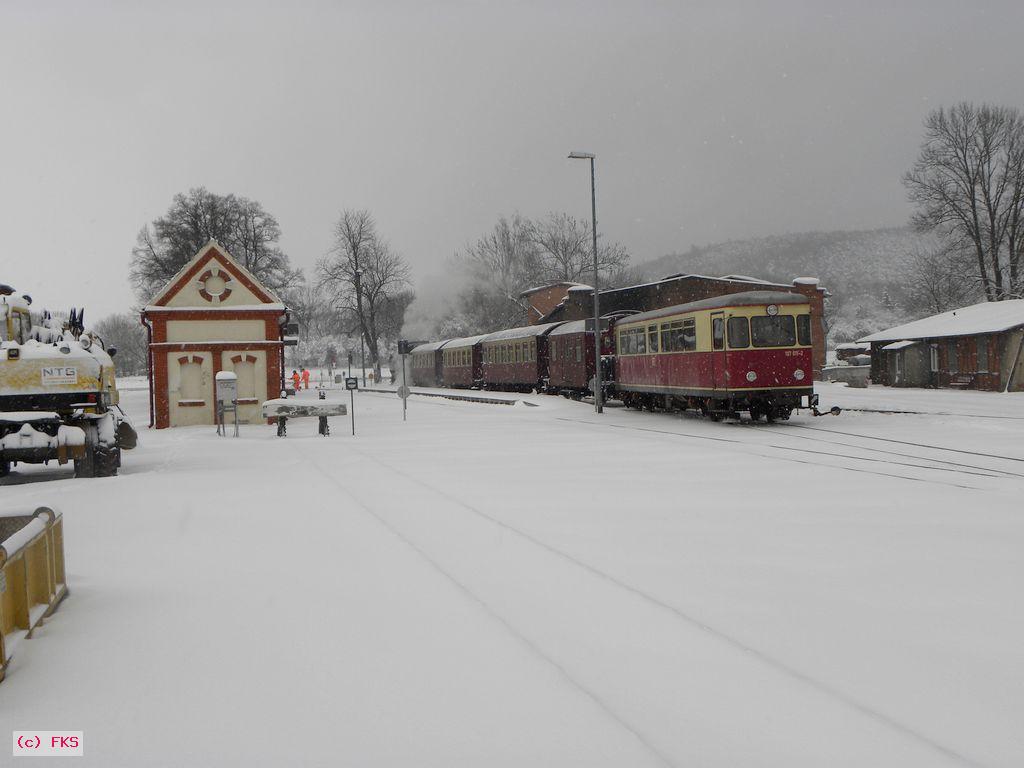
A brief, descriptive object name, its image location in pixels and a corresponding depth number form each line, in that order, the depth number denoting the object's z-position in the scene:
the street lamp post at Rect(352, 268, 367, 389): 59.17
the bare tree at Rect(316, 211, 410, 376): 66.50
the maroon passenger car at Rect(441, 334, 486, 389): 47.25
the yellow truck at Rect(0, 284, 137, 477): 12.46
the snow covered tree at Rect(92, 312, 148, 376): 124.19
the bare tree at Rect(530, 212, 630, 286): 81.81
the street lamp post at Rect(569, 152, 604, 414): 26.16
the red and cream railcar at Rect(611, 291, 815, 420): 20.38
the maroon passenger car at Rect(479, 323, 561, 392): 38.16
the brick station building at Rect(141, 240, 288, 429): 26.41
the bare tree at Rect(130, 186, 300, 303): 51.62
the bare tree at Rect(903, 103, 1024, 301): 46.28
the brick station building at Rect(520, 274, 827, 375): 45.22
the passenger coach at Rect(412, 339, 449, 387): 56.34
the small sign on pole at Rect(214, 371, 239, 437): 23.69
